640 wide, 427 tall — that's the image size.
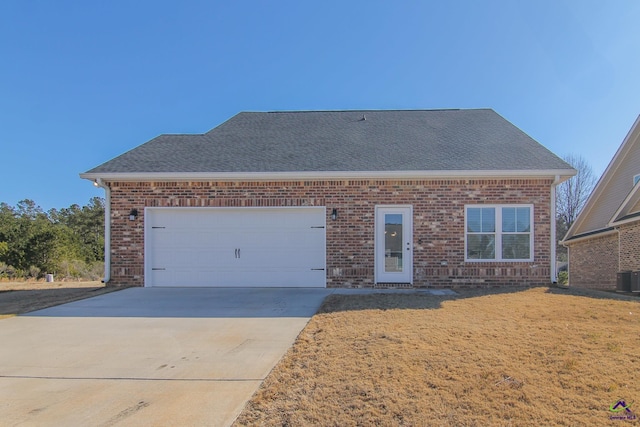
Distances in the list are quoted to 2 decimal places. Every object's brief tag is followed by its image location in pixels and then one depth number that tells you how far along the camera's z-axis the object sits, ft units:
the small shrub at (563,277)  79.80
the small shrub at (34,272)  77.71
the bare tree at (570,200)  118.83
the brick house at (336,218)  33.09
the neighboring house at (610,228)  47.24
